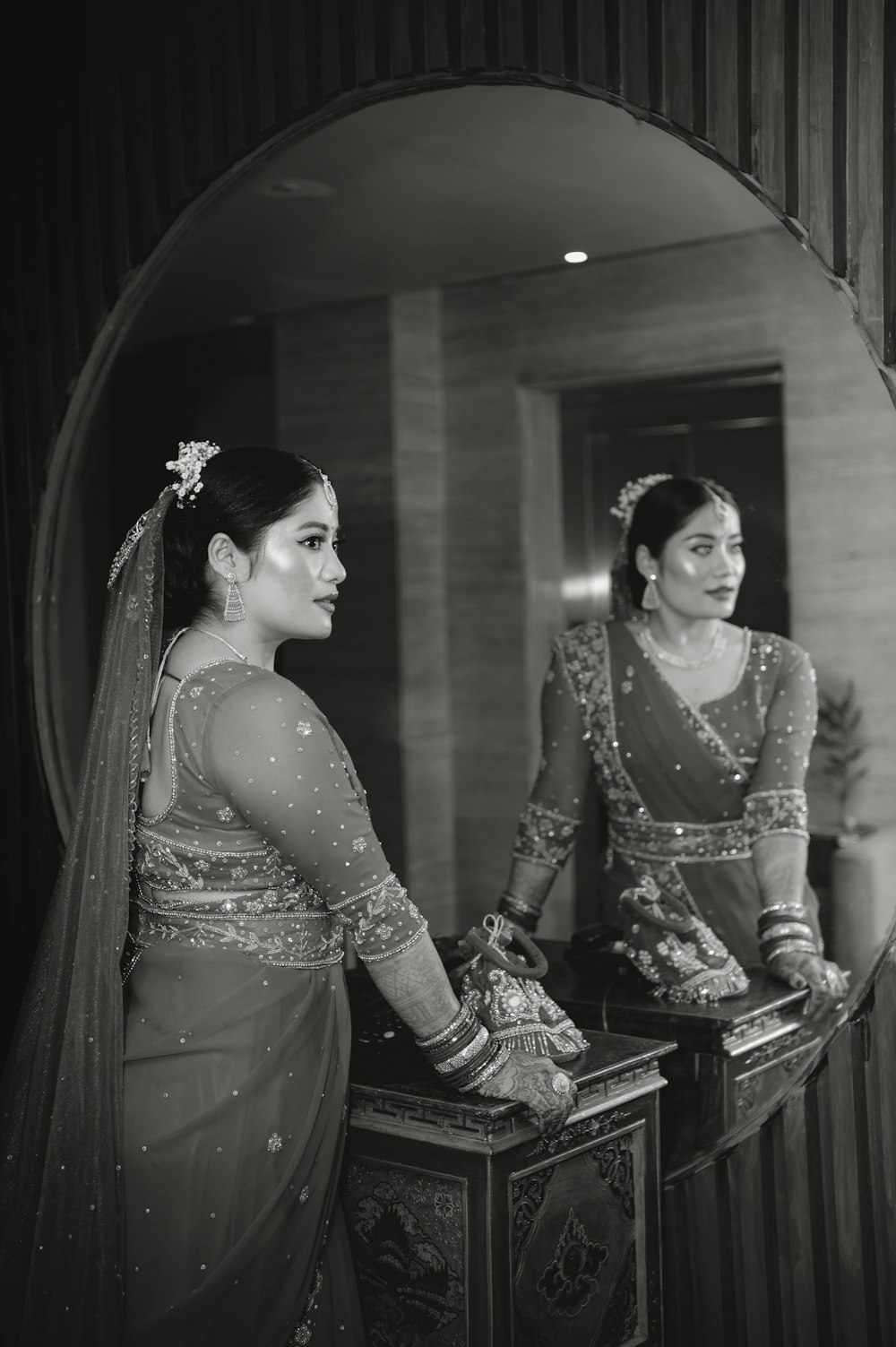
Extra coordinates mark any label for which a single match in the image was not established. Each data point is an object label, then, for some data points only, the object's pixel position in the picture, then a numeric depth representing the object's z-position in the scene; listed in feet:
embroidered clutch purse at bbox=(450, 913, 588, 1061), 6.21
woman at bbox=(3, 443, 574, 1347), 5.83
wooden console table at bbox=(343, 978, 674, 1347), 5.84
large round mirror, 6.49
